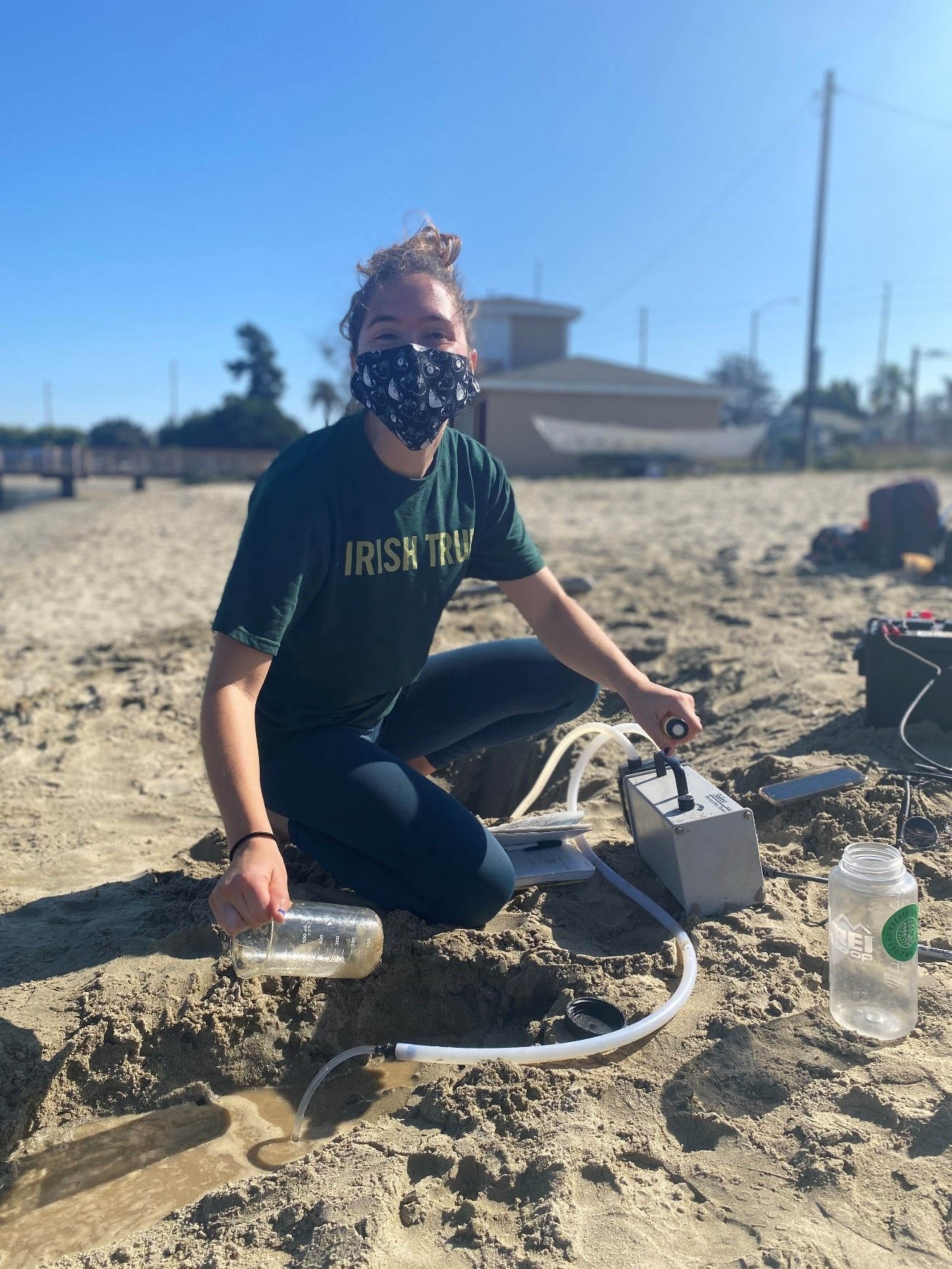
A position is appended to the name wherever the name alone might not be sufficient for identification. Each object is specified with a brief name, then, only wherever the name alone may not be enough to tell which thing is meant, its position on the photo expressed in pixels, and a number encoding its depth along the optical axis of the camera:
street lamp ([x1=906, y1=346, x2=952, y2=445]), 48.09
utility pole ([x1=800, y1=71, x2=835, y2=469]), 23.67
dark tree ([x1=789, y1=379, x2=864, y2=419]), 71.06
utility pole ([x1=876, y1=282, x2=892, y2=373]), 63.62
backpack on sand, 6.89
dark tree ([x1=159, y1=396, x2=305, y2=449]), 46.34
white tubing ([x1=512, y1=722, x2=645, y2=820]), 2.71
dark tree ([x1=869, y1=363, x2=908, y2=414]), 69.38
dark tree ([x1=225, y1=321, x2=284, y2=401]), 62.19
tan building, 28.48
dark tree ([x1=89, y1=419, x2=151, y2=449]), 55.25
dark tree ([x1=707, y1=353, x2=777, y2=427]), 63.44
